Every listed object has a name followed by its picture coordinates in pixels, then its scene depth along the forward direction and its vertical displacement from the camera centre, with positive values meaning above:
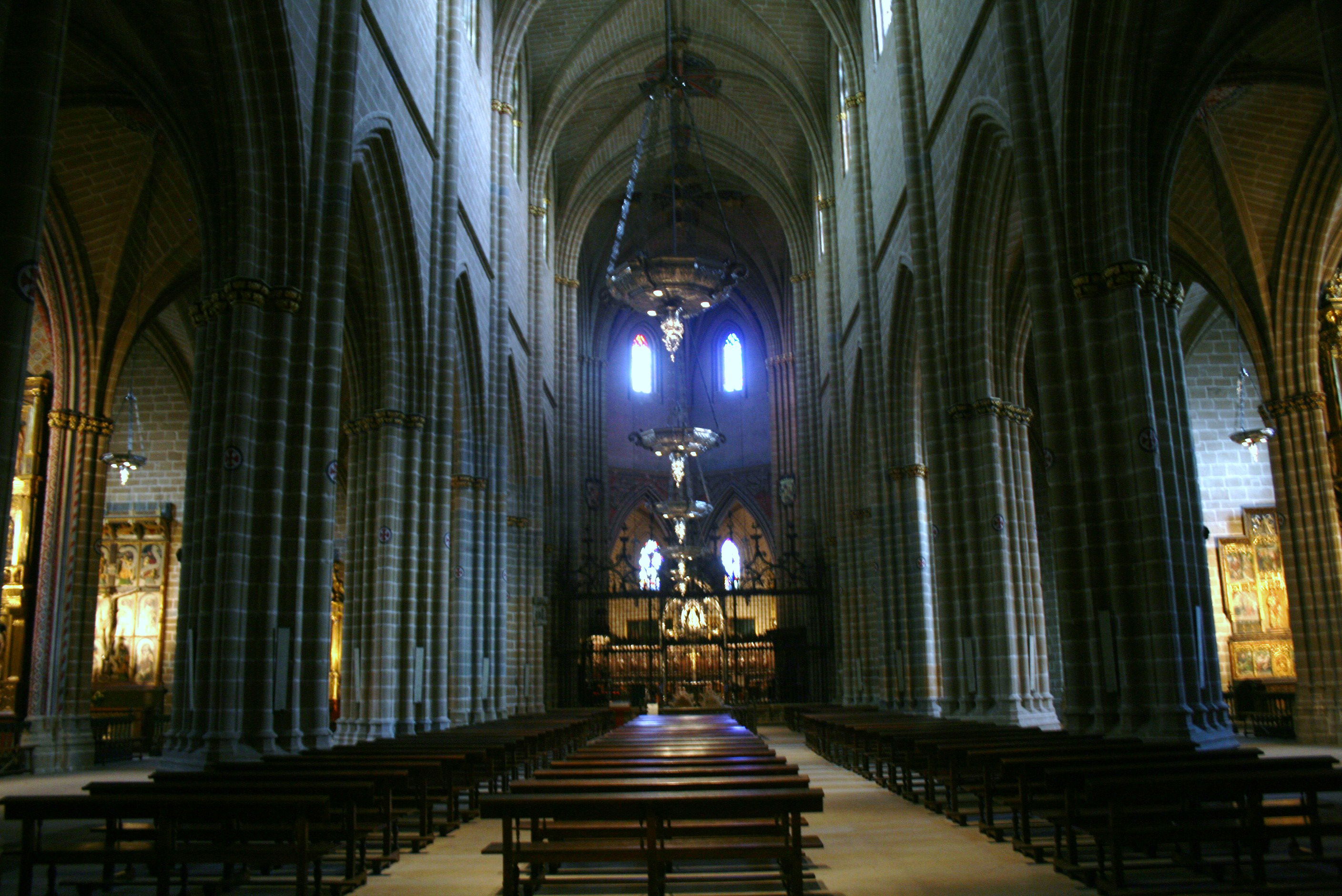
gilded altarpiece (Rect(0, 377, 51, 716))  18.44 +1.92
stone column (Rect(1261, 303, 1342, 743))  17.77 +1.04
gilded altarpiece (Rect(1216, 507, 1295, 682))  24.41 +0.34
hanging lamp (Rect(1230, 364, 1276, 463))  19.22 +3.22
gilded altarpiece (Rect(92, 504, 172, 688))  24.41 +1.10
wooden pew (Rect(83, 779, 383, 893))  6.32 -0.87
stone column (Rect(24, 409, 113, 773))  17.73 +0.90
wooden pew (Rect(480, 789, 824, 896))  5.25 -0.88
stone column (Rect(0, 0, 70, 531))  6.45 +3.02
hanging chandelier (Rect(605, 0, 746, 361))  21.20 +6.90
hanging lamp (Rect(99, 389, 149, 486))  19.22 +3.42
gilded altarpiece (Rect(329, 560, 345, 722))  28.59 +0.60
